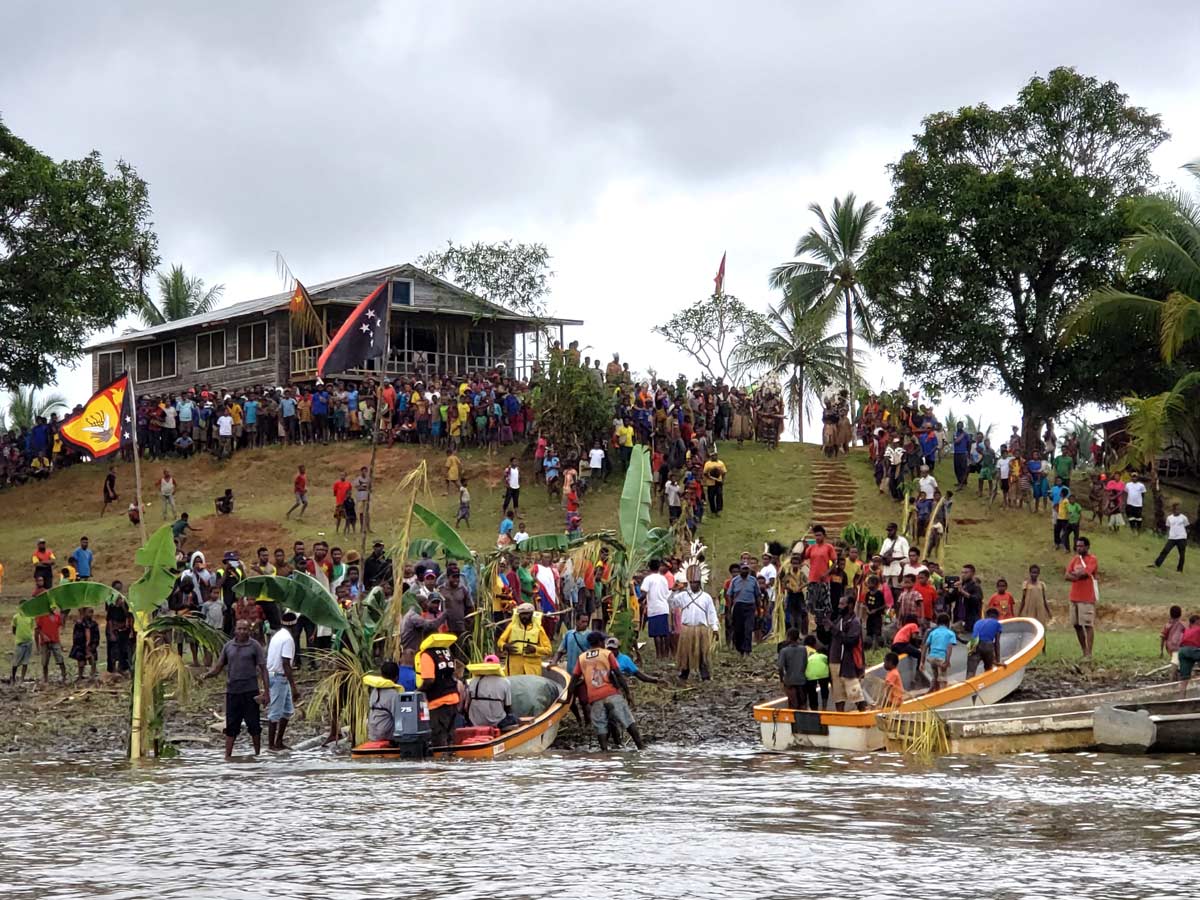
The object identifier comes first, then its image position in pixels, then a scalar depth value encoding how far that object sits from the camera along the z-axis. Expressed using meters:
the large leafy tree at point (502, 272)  53.78
